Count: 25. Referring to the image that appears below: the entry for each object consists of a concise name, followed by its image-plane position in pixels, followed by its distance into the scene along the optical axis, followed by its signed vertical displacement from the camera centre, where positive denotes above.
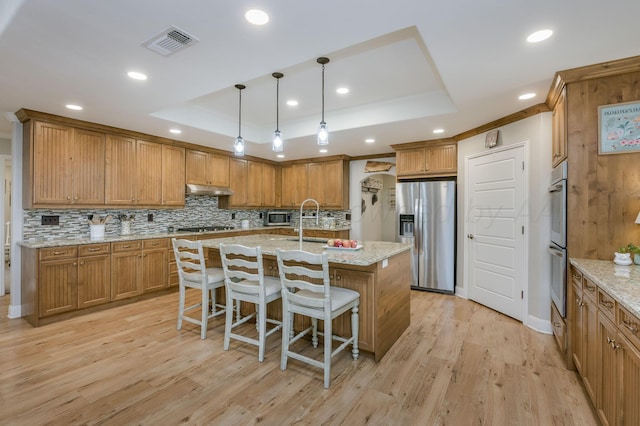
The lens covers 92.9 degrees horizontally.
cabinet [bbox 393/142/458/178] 4.71 +0.86
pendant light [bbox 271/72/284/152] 3.01 +0.75
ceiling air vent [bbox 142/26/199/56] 1.96 +1.15
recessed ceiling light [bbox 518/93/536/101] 2.93 +1.15
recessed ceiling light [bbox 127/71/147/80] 2.54 +1.16
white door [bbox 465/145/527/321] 3.53 -0.21
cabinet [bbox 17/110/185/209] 3.53 +0.60
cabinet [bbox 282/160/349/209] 6.20 +0.62
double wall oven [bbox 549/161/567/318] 2.50 -0.21
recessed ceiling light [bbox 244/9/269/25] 1.74 +1.15
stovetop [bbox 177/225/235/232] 5.24 -0.30
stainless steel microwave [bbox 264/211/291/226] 6.93 -0.13
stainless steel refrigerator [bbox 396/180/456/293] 4.63 -0.25
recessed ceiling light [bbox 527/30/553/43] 1.91 +1.14
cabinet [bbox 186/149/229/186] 5.20 +0.79
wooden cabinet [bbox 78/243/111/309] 3.67 -0.78
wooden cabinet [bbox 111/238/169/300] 3.99 -0.76
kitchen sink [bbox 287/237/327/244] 3.79 -0.35
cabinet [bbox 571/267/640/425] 1.39 -0.77
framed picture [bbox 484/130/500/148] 3.80 +0.95
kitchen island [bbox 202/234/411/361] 2.59 -0.65
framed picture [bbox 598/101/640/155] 2.27 +0.65
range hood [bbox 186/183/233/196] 5.10 +0.39
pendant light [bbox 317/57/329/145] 2.88 +0.74
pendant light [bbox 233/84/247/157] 3.24 +0.72
